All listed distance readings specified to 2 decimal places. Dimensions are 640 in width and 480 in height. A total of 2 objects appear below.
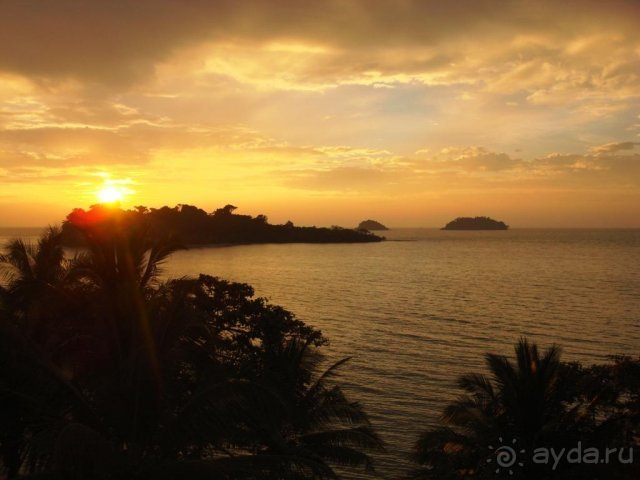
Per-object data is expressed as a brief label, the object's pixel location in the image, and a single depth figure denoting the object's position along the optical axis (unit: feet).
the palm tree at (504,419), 39.88
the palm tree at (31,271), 51.62
